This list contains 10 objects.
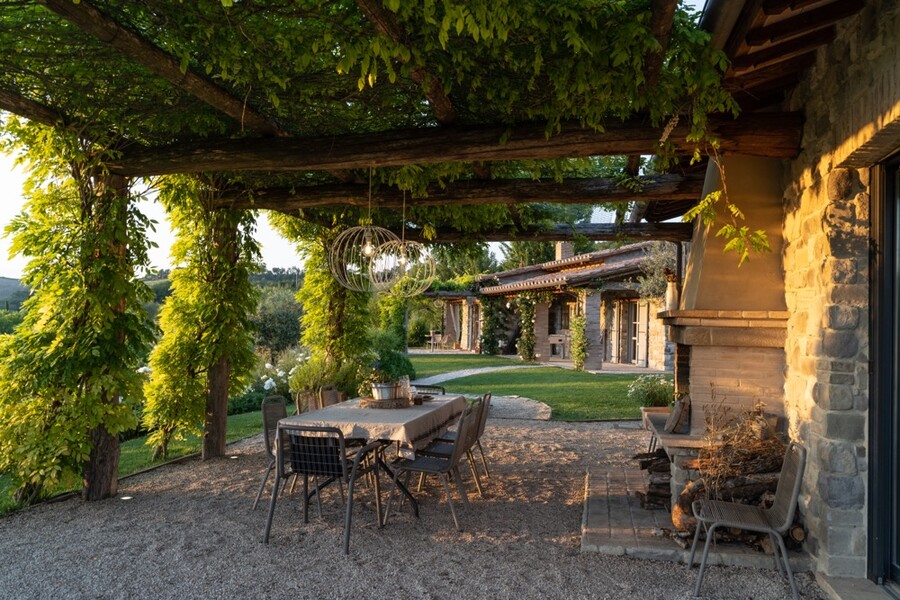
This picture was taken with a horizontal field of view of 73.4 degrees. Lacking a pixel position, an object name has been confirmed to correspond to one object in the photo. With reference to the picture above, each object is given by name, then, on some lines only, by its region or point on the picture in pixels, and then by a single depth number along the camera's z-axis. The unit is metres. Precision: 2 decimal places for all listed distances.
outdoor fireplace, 4.14
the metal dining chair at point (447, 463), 4.24
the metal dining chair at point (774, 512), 3.05
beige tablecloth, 4.28
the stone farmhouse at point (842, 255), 2.91
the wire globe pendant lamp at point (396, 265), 6.00
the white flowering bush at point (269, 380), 10.73
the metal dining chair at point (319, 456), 3.98
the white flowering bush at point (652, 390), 9.23
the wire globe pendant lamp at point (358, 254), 5.91
